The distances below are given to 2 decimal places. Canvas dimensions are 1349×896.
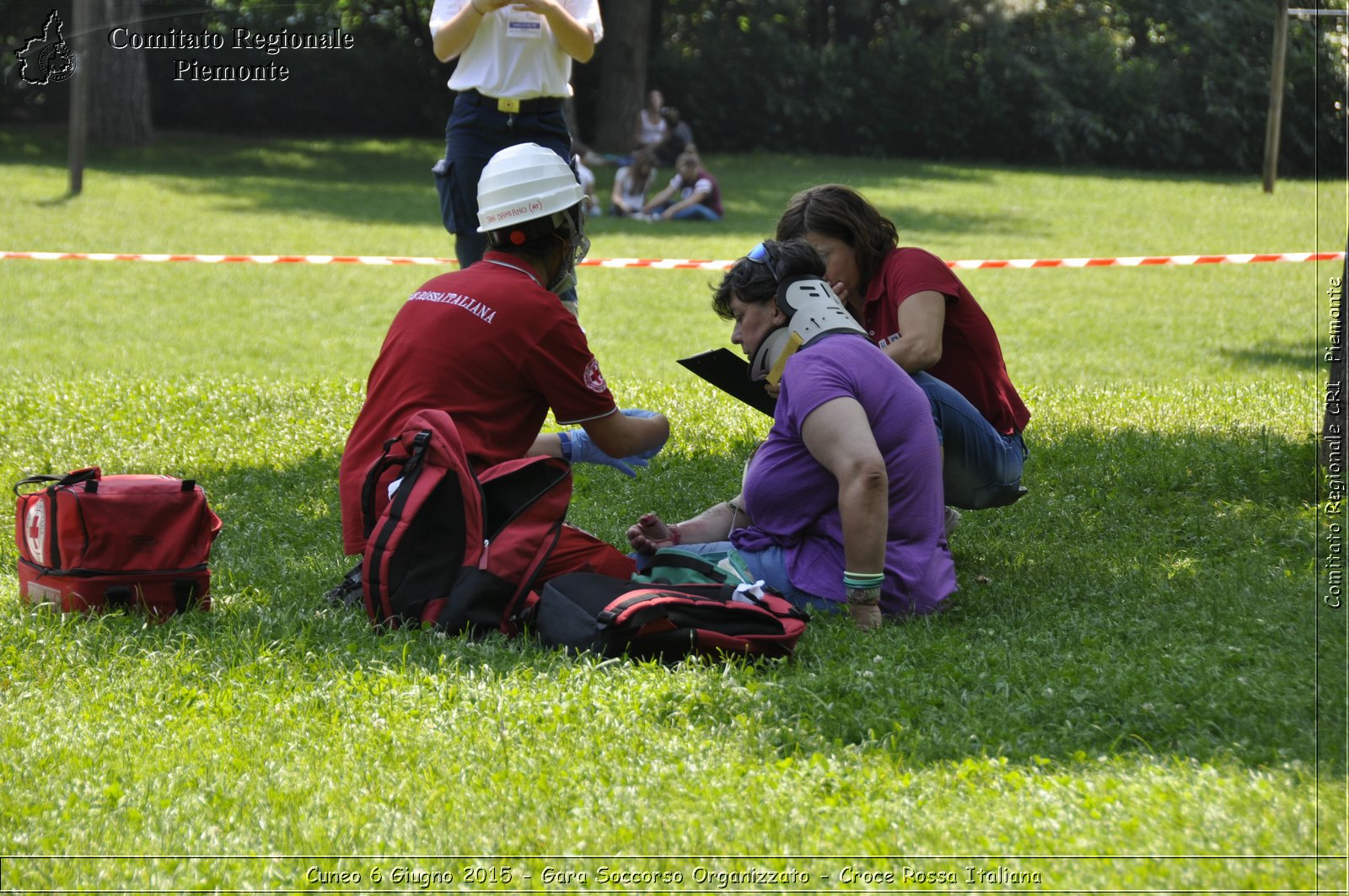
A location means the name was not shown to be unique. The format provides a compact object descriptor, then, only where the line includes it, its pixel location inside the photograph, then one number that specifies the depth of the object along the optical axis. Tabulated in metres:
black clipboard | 10.08
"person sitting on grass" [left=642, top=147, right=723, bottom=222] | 42.50
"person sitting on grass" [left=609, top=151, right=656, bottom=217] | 43.81
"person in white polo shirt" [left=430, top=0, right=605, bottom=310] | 13.75
